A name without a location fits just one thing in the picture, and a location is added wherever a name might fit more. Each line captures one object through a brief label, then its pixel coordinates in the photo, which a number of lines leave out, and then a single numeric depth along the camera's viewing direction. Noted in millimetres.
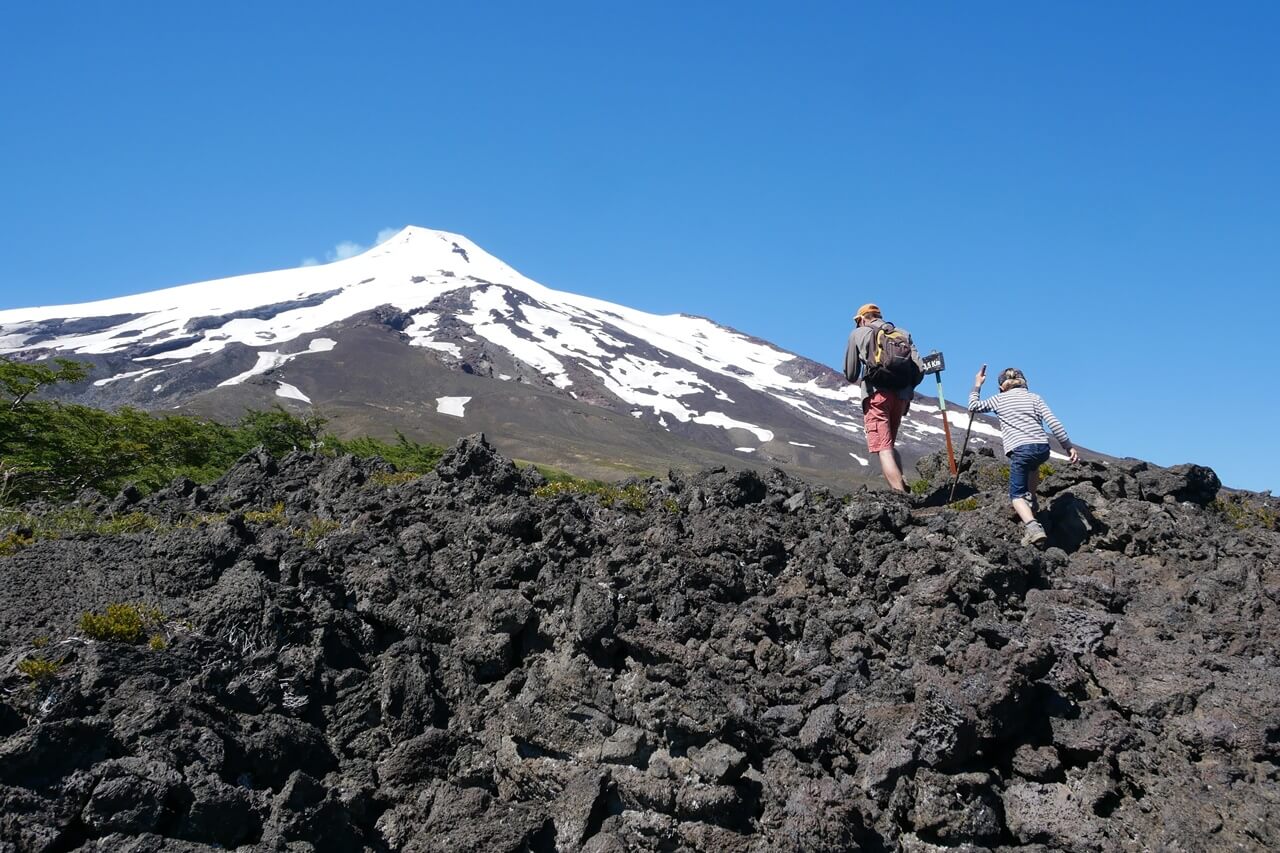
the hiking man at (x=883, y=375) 10805
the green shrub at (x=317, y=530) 9129
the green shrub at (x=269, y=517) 9980
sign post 10795
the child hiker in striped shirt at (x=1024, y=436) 9070
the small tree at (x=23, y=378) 21688
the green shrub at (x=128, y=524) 9719
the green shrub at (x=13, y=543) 8422
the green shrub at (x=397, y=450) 21078
